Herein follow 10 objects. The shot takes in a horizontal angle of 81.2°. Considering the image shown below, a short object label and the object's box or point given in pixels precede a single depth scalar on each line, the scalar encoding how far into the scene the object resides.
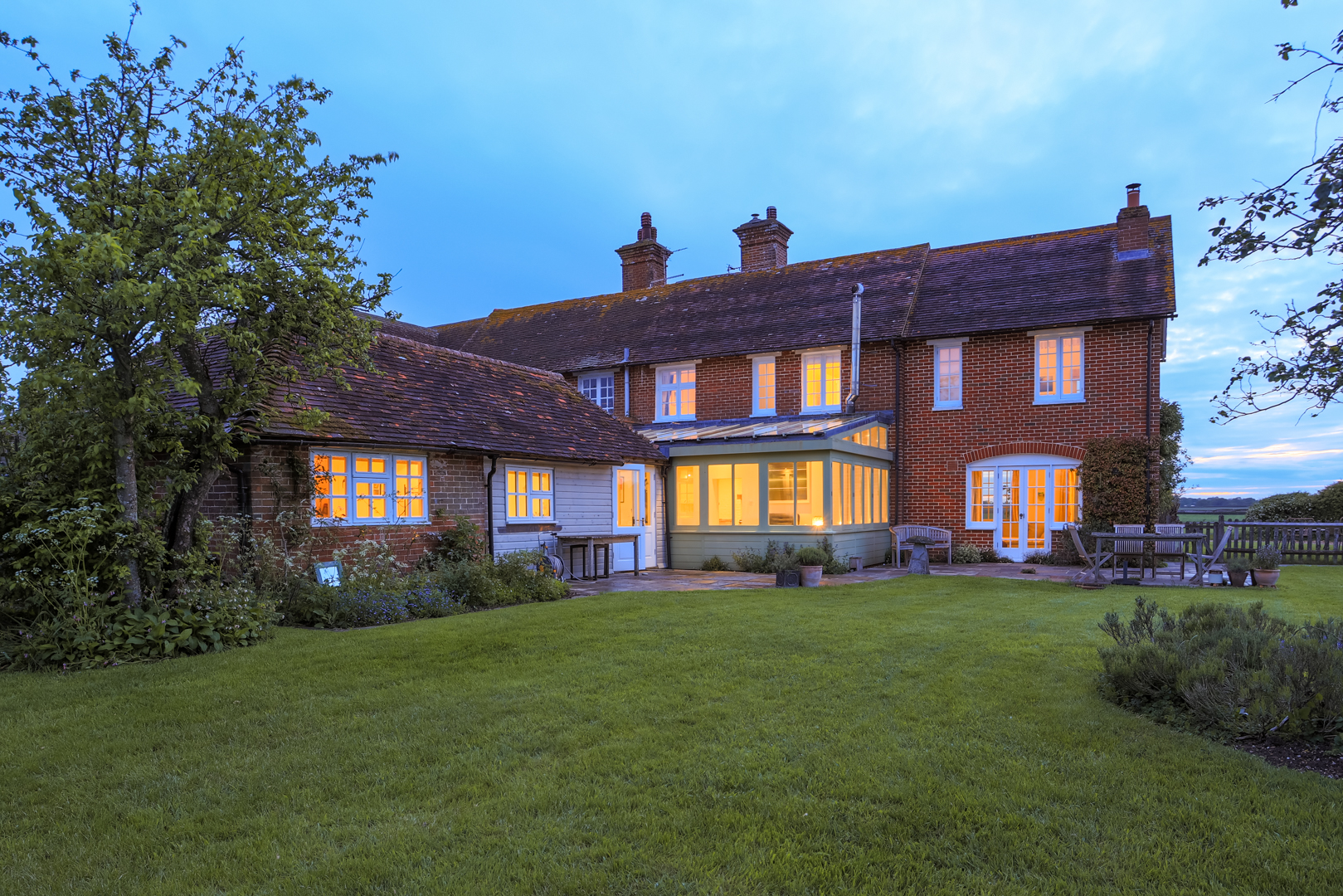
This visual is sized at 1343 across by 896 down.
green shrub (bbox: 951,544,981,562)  17.89
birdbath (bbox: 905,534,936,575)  15.76
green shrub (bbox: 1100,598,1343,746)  4.66
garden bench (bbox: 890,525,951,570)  17.89
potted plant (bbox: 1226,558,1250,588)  13.38
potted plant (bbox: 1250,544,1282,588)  13.07
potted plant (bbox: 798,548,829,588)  13.70
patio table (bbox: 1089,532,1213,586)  13.02
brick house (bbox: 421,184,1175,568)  17.06
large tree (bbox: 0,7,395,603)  7.34
